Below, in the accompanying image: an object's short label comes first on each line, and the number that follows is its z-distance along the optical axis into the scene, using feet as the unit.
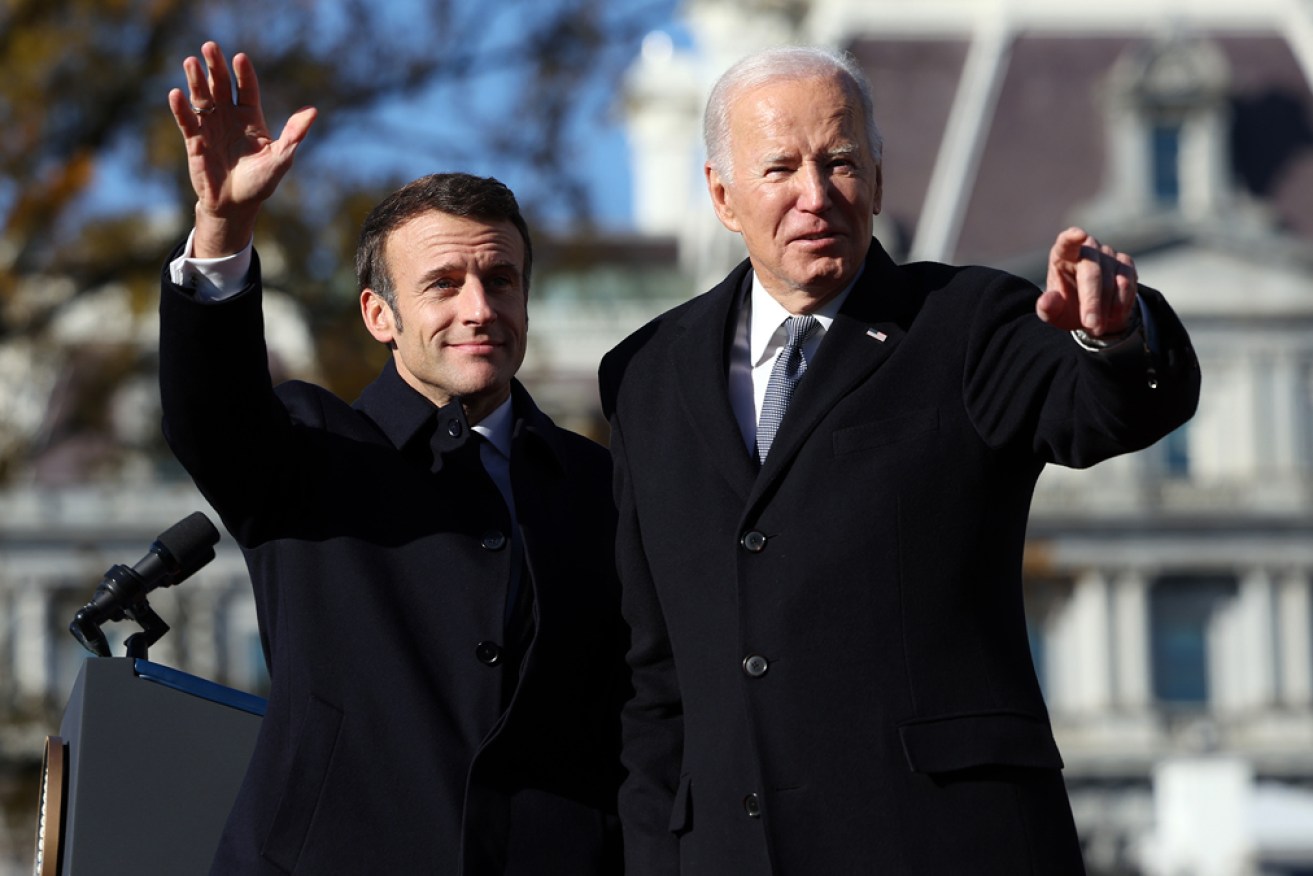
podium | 31.60
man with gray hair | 26.68
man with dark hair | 29.71
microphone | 31.68
